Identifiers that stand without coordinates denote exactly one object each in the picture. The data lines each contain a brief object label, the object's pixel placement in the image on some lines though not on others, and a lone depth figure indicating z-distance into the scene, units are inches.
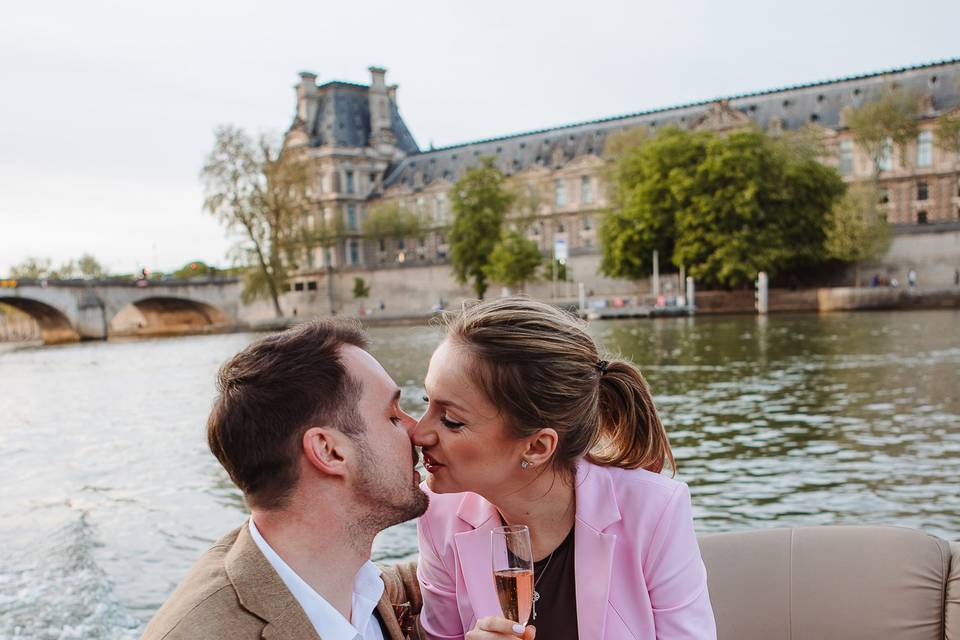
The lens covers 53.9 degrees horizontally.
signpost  1686.8
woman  84.0
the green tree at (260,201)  1941.4
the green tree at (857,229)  1562.5
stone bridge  1979.6
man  67.6
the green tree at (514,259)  1860.2
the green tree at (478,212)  1990.7
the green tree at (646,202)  1594.5
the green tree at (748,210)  1512.1
